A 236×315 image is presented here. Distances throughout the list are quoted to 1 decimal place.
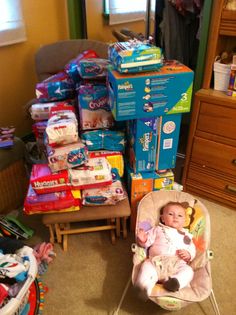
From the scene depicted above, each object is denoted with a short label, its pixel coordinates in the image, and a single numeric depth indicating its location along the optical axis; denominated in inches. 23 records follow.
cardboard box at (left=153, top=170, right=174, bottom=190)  62.2
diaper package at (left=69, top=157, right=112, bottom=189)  56.6
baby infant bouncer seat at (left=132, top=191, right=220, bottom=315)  45.2
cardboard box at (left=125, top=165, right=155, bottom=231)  61.4
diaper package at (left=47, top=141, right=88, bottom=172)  54.8
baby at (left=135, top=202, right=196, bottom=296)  48.4
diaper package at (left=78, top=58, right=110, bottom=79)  60.6
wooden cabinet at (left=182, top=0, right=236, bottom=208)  62.4
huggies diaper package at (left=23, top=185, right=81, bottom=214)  55.7
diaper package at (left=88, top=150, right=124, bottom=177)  61.1
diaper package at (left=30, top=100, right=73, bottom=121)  67.4
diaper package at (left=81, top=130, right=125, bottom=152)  60.7
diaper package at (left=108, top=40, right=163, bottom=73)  50.2
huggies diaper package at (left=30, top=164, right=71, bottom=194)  55.3
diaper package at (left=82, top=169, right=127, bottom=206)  58.3
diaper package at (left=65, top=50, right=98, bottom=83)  66.0
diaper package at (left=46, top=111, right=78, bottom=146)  54.4
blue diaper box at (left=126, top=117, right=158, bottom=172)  56.0
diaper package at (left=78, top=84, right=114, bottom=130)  58.6
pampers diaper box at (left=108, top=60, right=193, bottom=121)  50.6
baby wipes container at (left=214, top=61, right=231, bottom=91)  64.6
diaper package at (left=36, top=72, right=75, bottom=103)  68.7
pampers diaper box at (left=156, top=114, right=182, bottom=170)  56.5
